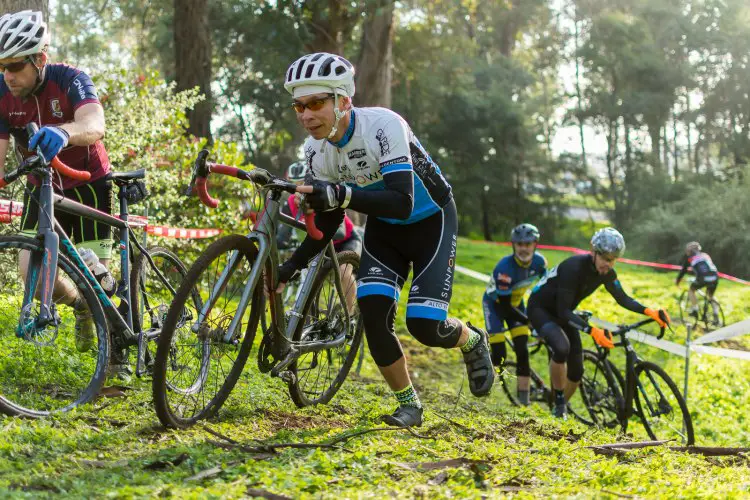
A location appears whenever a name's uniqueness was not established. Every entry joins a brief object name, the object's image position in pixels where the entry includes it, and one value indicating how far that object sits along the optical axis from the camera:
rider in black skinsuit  9.35
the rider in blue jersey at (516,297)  10.55
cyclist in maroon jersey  5.13
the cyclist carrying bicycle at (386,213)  5.13
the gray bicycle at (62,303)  4.76
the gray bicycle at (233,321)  4.80
